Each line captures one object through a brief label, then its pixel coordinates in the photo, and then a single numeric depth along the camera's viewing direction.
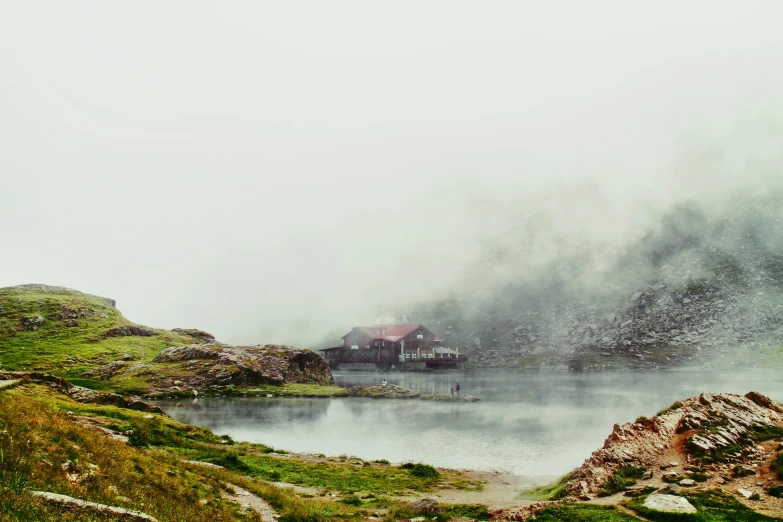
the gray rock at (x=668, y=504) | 19.69
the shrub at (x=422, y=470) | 35.69
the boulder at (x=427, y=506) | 22.36
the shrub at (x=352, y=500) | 24.99
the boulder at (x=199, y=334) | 171.12
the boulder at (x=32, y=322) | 135.50
